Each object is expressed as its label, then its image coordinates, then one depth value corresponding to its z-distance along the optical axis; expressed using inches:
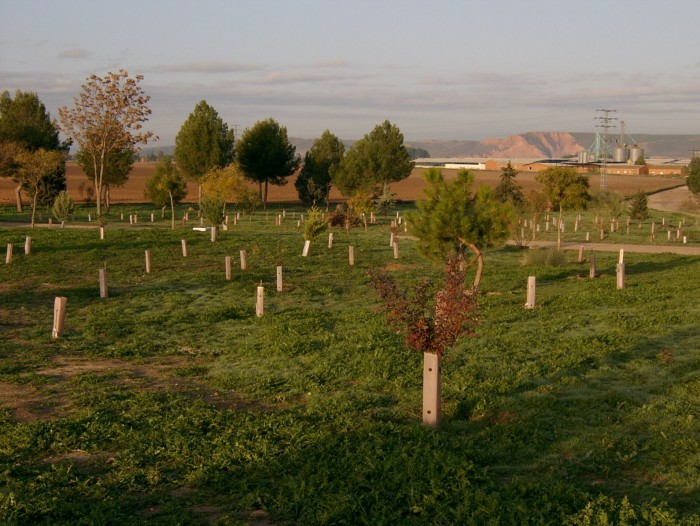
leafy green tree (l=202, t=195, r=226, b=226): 1758.1
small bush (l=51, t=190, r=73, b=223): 1969.7
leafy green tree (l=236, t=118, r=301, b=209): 3262.8
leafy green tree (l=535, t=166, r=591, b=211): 1836.9
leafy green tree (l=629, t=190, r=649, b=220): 2341.3
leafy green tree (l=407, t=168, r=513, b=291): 972.6
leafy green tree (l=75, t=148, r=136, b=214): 2862.2
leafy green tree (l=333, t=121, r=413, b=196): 3272.6
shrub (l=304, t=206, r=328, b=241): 1466.5
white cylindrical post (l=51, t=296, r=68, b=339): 735.7
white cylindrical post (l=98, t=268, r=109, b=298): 985.5
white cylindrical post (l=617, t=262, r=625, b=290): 977.1
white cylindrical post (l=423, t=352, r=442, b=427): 433.7
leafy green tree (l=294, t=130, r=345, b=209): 3356.3
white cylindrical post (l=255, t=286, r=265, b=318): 838.5
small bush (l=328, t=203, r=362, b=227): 2217.0
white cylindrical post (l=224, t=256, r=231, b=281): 1120.1
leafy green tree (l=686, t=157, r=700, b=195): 3444.1
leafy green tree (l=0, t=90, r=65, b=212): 2893.7
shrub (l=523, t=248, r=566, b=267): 1288.1
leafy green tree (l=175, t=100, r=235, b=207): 3213.6
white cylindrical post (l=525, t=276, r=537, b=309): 845.2
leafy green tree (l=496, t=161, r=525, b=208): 2021.4
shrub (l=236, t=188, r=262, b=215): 2380.7
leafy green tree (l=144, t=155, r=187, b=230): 2506.2
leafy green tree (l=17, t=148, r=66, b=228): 2239.4
